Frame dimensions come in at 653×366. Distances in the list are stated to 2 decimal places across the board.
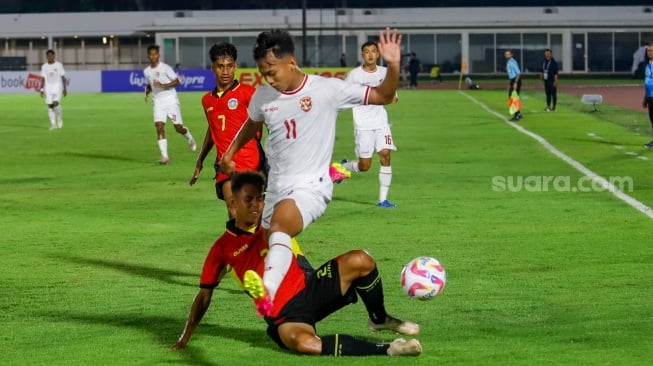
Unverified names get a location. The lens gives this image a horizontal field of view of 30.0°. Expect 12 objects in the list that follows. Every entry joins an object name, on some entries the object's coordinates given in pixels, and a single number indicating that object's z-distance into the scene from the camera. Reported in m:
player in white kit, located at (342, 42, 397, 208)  17.25
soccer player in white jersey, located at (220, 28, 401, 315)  7.91
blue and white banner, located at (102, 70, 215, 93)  71.75
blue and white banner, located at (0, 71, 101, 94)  72.64
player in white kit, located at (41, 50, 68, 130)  37.94
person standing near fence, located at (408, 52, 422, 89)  71.38
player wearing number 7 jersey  11.98
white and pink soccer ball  8.38
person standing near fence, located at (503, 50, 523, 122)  40.31
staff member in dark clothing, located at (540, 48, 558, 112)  43.12
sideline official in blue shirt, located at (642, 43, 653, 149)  27.48
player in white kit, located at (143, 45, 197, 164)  25.11
